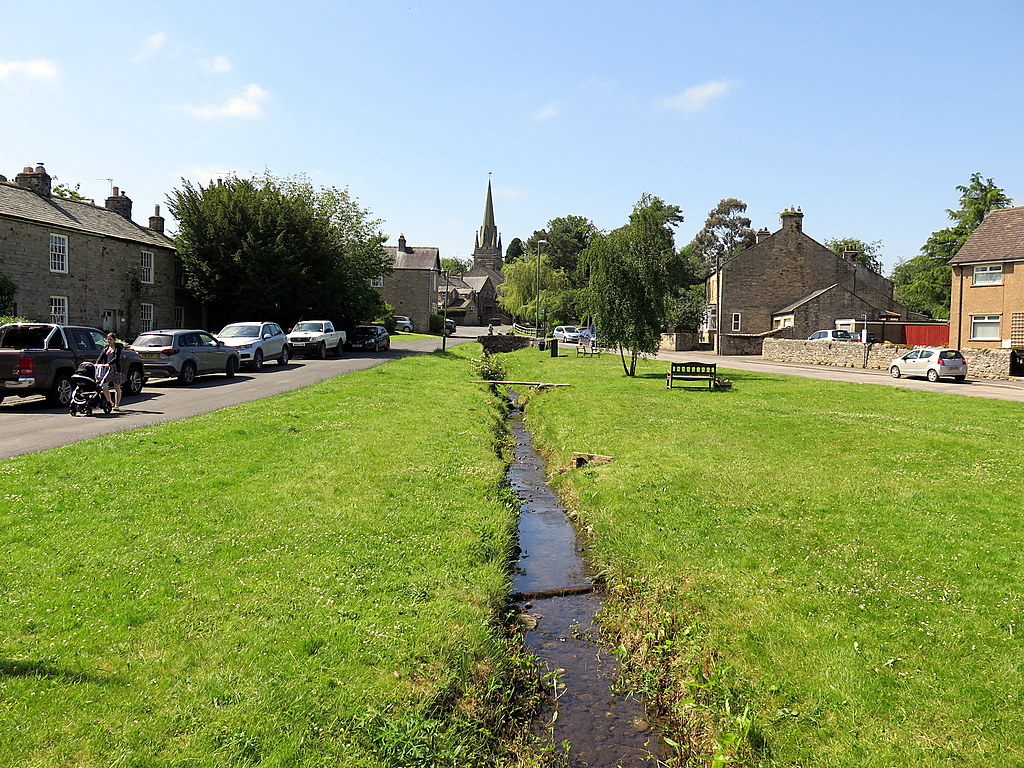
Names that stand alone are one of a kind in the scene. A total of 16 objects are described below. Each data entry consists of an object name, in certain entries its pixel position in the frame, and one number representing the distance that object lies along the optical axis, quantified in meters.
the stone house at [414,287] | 78.81
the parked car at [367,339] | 42.12
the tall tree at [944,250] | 65.50
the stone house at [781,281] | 58.84
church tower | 170.88
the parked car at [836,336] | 48.78
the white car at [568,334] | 66.00
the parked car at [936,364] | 32.09
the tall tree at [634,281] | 30.30
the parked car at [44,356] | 16.53
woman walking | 16.55
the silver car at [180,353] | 22.48
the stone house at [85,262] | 33.12
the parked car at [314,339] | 35.31
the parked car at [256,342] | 28.92
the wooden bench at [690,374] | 26.05
